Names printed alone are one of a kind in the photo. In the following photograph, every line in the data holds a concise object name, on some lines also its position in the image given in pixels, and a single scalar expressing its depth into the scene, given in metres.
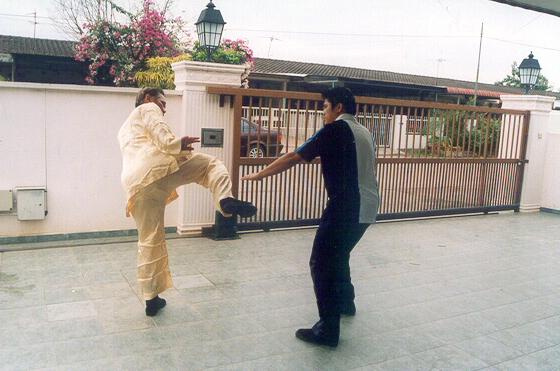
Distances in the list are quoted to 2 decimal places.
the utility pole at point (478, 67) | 27.03
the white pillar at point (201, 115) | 6.86
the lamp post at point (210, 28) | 7.93
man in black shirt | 3.90
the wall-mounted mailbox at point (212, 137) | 7.00
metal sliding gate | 7.44
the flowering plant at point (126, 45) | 12.82
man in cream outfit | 4.11
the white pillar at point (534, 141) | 9.92
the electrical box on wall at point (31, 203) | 6.24
